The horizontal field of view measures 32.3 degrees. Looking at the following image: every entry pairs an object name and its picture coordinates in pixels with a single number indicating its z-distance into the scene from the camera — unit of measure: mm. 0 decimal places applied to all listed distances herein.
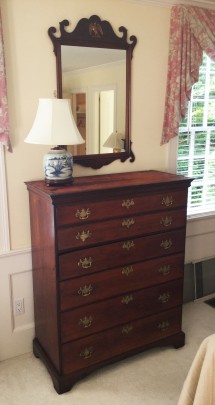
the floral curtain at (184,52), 2605
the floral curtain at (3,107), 2061
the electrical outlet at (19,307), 2479
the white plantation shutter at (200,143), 2992
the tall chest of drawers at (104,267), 2040
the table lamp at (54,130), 1947
